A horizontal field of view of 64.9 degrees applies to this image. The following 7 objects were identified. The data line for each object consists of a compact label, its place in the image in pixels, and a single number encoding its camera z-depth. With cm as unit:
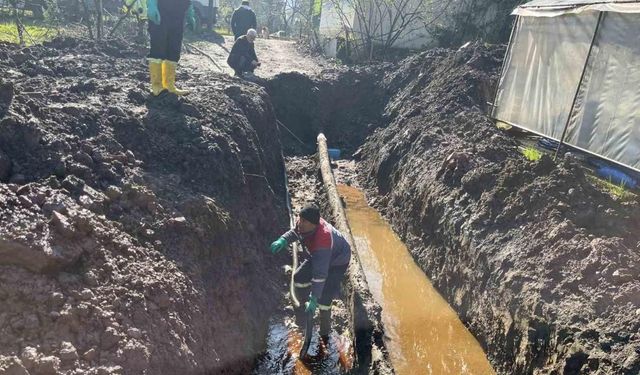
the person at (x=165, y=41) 729
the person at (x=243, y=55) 1298
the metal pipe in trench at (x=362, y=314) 527
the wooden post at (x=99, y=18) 1360
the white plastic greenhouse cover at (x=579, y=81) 726
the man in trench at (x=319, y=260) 534
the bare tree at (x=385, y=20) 2127
